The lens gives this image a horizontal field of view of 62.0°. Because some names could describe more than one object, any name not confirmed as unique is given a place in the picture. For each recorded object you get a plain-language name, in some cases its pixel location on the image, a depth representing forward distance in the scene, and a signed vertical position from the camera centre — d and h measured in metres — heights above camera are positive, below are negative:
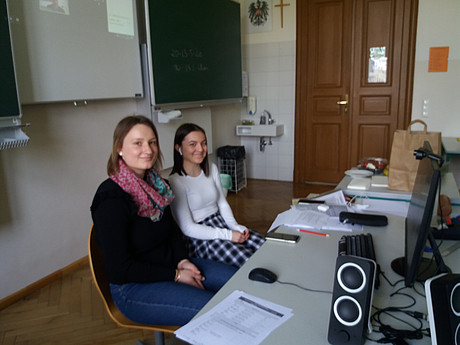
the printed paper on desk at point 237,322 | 0.95 -0.59
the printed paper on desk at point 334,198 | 2.05 -0.58
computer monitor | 0.98 -0.38
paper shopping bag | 2.05 -0.36
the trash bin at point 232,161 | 5.03 -0.89
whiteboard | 2.35 +0.33
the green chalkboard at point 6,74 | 2.10 +0.14
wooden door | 4.71 +0.14
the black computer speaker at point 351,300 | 0.89 -0.49
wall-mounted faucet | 5.52 -0.38
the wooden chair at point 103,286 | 1.46 -0.74
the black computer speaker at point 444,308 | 0.77 -0.44
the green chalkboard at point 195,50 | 3.42 +0.45
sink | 5.29 -0.52
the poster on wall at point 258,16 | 5.26 +1.05
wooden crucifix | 5.13 +1.15
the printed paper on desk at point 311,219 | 1.72 -0.59
